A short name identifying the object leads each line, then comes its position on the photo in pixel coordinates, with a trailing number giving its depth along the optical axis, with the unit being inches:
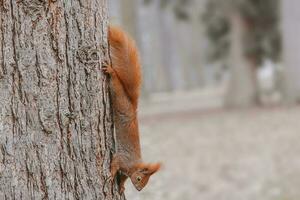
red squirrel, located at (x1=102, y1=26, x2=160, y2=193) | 255.7
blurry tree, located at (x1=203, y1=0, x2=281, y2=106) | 1798.7
